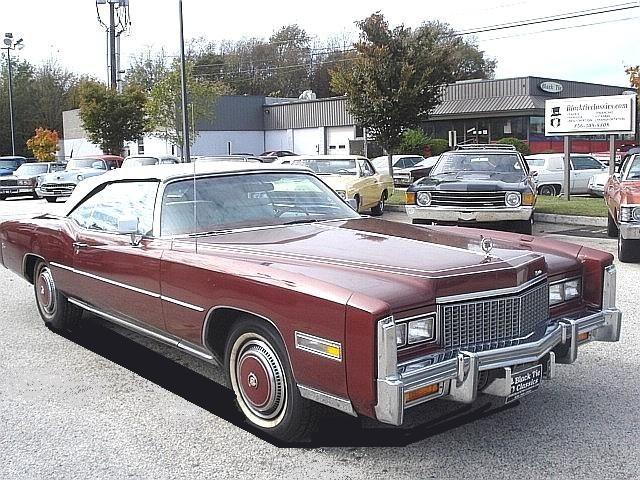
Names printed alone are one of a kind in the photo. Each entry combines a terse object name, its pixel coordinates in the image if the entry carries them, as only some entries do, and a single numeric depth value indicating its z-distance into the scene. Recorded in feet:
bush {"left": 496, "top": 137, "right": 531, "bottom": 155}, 116.88
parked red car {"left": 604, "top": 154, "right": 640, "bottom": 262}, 30.71
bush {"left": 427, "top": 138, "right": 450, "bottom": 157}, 129.80
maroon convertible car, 11.78
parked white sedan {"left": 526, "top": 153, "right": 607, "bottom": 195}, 70.03
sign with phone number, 56.24
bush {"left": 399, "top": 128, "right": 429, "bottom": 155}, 129.90
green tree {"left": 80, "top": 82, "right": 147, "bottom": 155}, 125.90
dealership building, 124.06
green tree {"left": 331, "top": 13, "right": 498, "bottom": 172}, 73.41
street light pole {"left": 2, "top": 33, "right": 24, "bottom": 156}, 165.09
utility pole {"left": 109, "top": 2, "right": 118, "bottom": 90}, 134.10
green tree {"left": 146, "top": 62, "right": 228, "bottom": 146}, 121.49
